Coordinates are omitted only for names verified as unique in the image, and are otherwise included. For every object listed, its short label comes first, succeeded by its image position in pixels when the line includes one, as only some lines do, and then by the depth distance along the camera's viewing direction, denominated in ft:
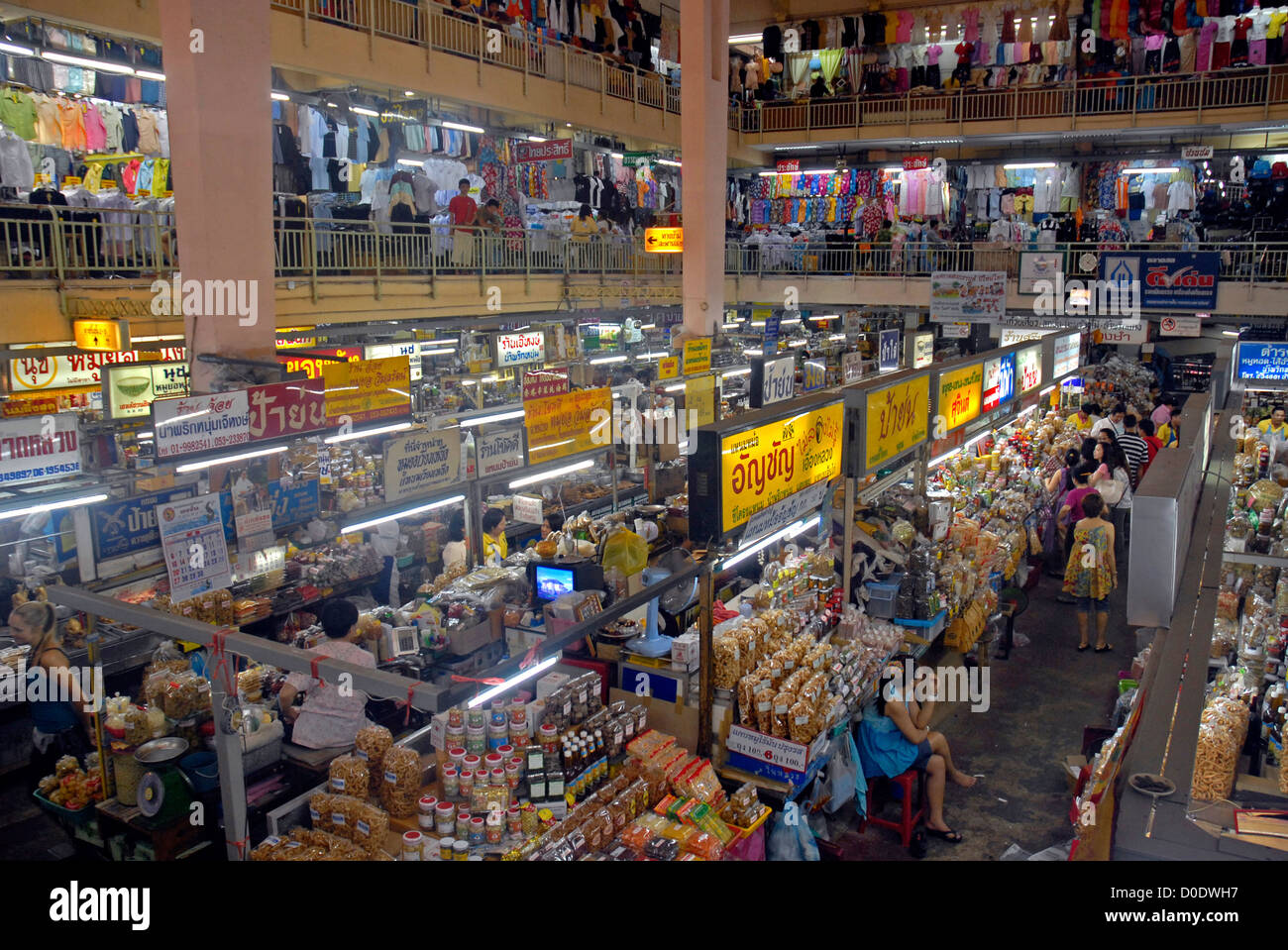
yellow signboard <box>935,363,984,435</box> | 27.58
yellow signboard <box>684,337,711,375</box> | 40.29
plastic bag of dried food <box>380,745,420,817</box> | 16.21
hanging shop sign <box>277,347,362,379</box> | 25.98
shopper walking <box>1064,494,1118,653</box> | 31.91
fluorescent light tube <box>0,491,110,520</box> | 21.16
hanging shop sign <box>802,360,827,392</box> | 45.85
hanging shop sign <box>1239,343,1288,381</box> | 41.50
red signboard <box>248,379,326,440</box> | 22.49
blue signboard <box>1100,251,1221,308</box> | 57.16
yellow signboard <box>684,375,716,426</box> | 32.76
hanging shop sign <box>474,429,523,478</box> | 27.17
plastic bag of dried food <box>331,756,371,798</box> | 16.11
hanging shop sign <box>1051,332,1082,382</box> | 41.09
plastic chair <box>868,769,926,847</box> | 21.54
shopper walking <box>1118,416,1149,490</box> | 42.95
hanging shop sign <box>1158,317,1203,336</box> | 55.36
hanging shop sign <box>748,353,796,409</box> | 35.24
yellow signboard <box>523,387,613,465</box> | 27.96
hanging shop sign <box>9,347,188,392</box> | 33.91
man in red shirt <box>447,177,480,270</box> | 52.95
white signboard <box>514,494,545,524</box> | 30.56
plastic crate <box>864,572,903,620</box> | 24.77
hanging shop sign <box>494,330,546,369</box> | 50.01
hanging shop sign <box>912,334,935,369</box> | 51.96
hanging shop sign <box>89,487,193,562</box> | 21.13
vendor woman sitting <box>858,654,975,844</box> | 21.95
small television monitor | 20.20
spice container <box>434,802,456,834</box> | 15.62
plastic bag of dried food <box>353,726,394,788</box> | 16.67
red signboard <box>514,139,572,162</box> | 55.06
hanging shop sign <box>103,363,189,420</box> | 29.60
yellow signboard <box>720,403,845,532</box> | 17.49
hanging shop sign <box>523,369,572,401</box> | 29.68
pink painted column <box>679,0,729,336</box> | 54.03
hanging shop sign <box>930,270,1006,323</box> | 54.24
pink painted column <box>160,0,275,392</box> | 27.20
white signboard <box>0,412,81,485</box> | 21.74
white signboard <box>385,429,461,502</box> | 25.18
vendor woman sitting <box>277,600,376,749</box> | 18.10
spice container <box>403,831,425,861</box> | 15.16
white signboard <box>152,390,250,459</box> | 20.52
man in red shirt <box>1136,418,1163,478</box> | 43.70
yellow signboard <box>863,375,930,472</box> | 22.81
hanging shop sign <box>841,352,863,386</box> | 48.26
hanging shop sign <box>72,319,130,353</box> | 34.30
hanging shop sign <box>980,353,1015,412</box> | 31.63
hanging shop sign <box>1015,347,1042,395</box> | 35.38
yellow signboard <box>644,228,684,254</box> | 59.57
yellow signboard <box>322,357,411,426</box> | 26.30
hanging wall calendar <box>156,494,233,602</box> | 19.58
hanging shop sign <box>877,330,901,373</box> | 49.01
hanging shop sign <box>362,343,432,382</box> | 47.80
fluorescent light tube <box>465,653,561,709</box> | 14.41
